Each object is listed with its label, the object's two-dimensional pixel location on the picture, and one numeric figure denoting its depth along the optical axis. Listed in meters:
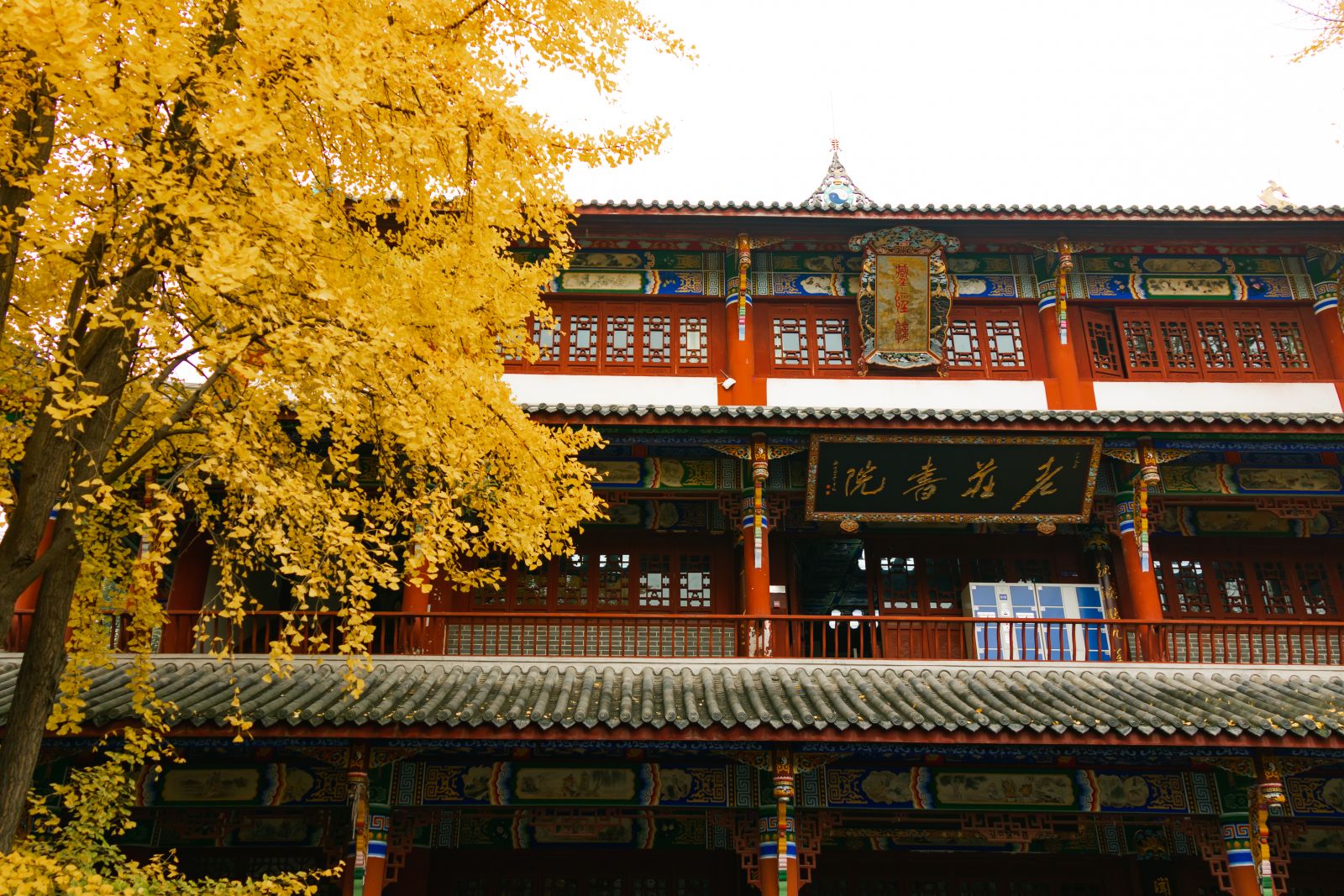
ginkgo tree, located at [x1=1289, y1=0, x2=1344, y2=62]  7.00
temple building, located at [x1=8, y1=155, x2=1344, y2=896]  8.56
